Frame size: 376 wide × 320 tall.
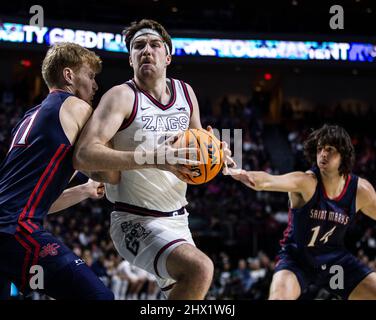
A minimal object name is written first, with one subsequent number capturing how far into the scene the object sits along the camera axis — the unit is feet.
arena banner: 59.31
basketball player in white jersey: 12.47
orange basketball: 11.85
